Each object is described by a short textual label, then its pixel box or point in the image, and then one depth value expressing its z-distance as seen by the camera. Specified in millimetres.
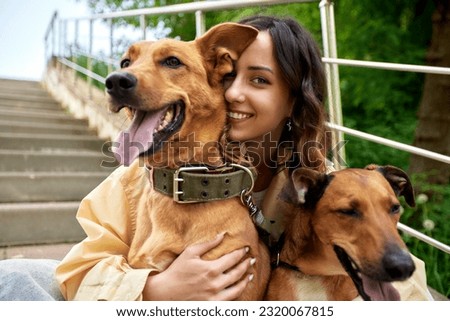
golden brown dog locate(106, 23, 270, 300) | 932
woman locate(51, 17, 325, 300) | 962
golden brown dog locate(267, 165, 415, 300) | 867
